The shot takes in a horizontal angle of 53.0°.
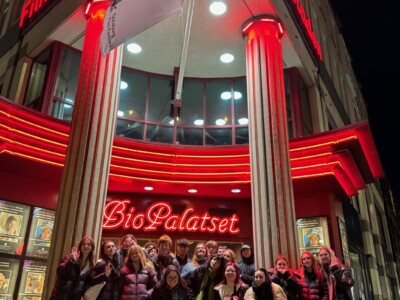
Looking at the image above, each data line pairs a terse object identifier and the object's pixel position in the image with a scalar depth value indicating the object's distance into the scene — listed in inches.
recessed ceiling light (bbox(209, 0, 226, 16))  410.9
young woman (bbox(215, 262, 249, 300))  227.3
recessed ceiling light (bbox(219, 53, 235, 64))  495.8
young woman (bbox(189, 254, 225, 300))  235.8
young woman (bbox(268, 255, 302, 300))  241.8
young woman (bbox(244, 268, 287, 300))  220.1
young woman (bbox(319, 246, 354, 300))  229.9
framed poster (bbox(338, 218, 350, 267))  474.0
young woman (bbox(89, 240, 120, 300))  216.4
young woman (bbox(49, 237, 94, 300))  208.1
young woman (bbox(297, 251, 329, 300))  235.8
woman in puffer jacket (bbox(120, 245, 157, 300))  220.5
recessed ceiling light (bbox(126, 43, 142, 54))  491.5
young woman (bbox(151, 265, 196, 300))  214.4
